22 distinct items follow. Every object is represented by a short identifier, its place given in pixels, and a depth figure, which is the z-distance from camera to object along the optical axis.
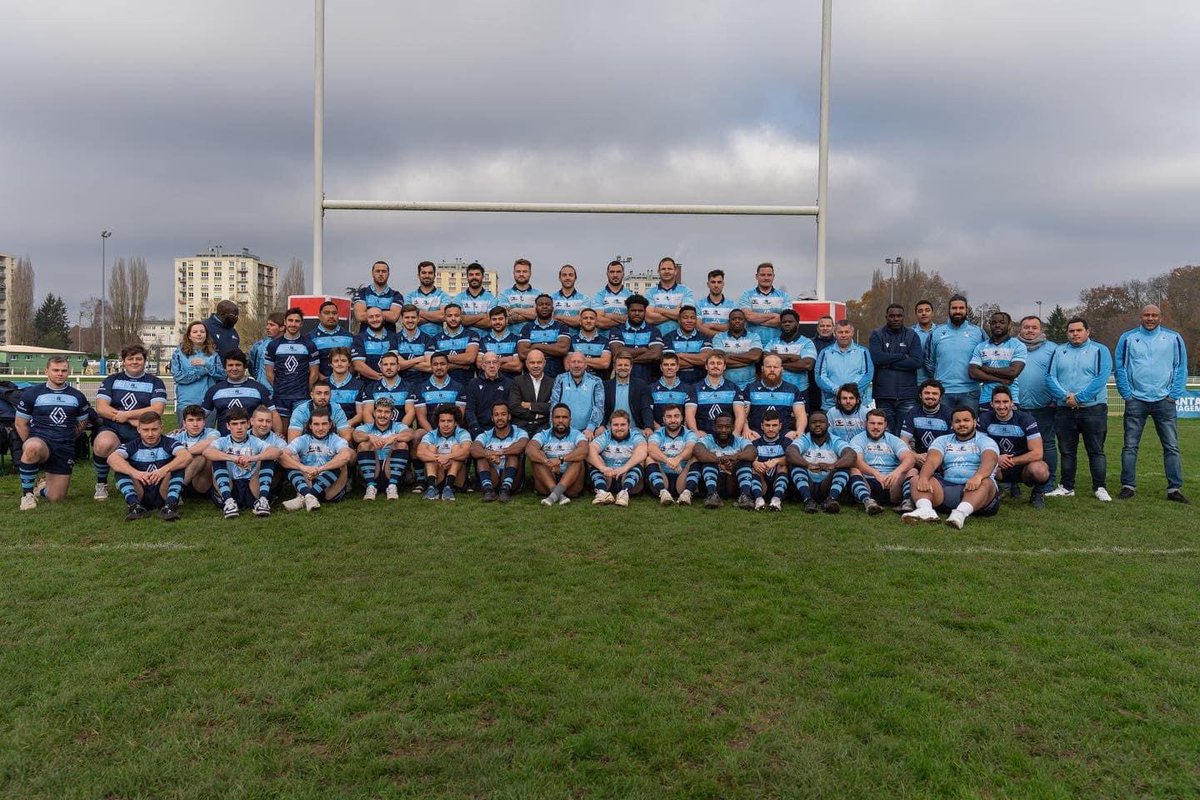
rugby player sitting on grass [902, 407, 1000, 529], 6.09
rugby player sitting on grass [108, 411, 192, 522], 6.02
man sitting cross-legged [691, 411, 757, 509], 6.61
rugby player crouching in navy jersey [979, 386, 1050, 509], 6.63
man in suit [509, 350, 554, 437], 7.23
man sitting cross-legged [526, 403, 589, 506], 6.80
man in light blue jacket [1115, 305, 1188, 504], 7.13
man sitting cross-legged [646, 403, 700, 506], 6.76
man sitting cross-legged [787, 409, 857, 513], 6.43
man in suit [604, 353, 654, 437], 7.23
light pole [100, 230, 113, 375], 43.42
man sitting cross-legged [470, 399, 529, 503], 6.90
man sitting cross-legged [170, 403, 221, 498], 6.36
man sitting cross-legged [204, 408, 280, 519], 6.23
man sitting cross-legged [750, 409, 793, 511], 6.57
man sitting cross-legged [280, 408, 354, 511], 6.43
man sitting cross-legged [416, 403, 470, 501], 6.91
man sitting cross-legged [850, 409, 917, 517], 6.41
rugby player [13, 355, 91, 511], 6.59
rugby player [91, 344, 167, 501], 6.77
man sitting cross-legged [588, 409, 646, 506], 6.75
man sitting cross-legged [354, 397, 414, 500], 6.98
